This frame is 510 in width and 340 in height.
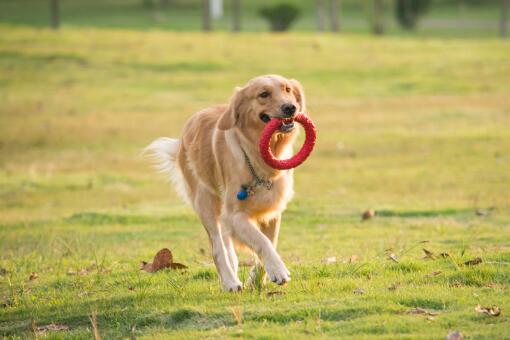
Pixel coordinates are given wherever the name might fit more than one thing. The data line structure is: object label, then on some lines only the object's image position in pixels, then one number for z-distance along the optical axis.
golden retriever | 16.44
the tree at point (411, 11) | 125.44
